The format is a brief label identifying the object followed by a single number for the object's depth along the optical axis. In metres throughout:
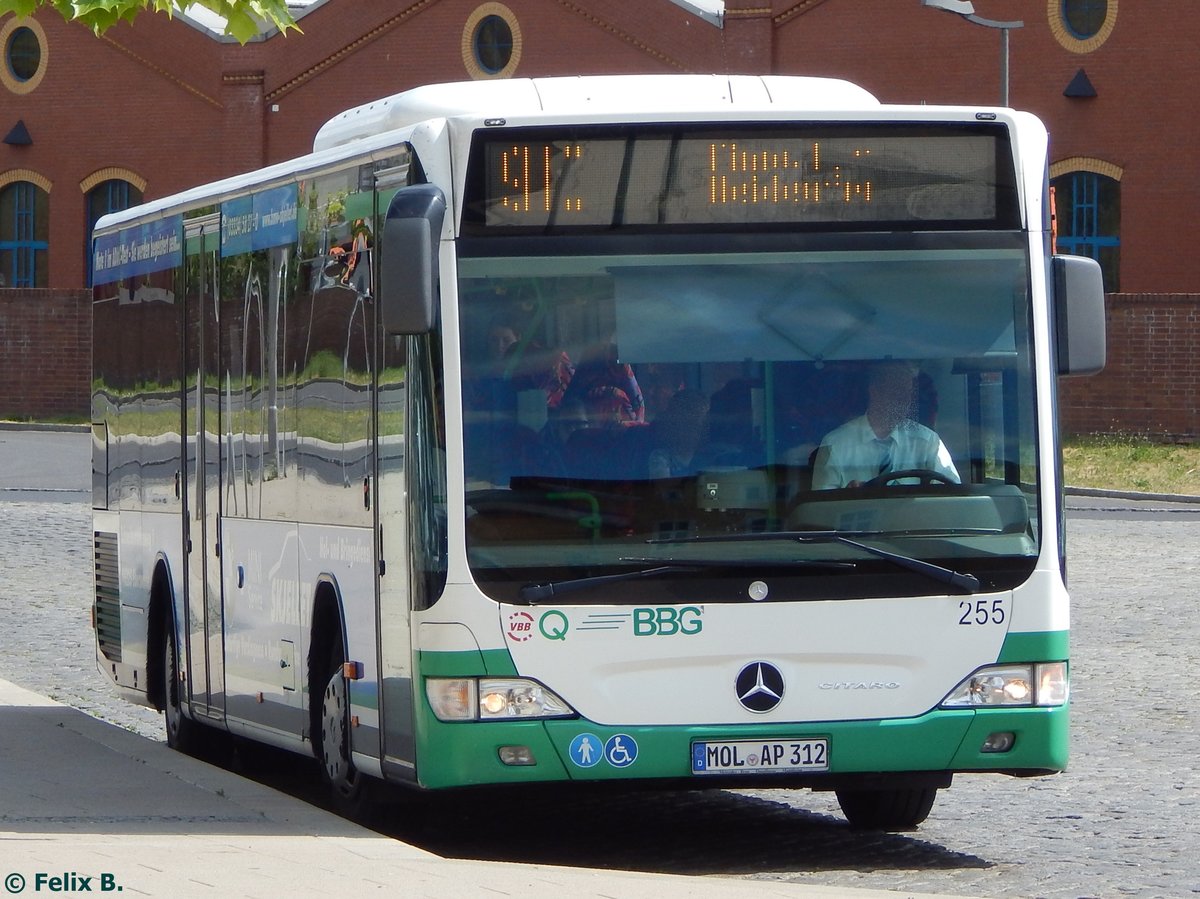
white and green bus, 15.13
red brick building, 82.50
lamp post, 62.13
